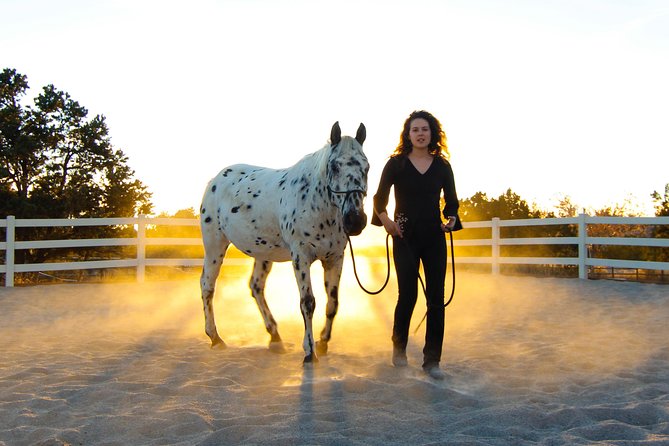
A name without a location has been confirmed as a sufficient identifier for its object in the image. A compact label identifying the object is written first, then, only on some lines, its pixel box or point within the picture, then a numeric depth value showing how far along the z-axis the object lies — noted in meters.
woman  4.18
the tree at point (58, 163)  23.25
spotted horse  4.24
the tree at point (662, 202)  22.47
